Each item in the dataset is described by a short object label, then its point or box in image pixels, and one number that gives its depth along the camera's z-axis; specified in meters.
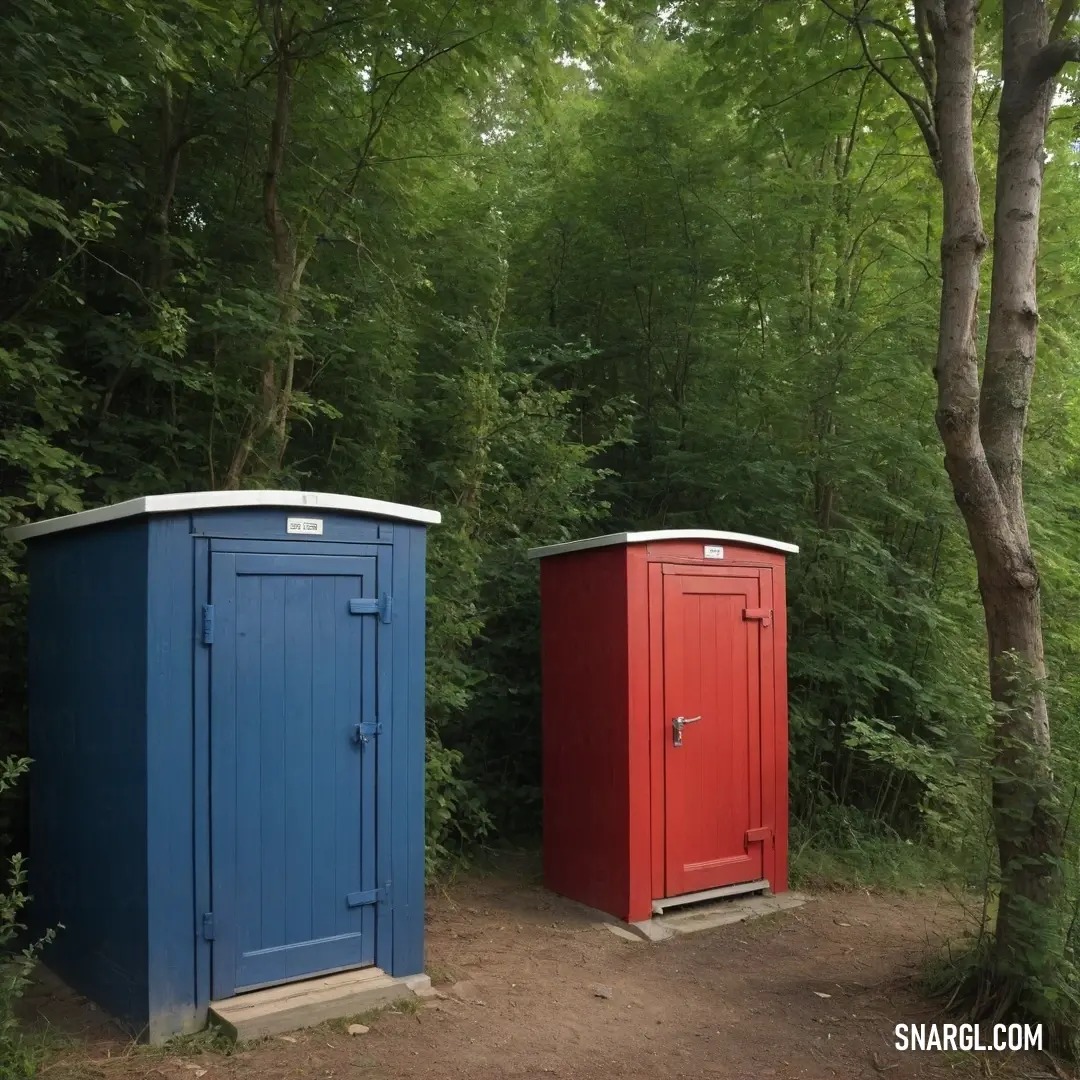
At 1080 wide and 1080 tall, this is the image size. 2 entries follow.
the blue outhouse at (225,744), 4.00
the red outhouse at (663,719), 5.76
